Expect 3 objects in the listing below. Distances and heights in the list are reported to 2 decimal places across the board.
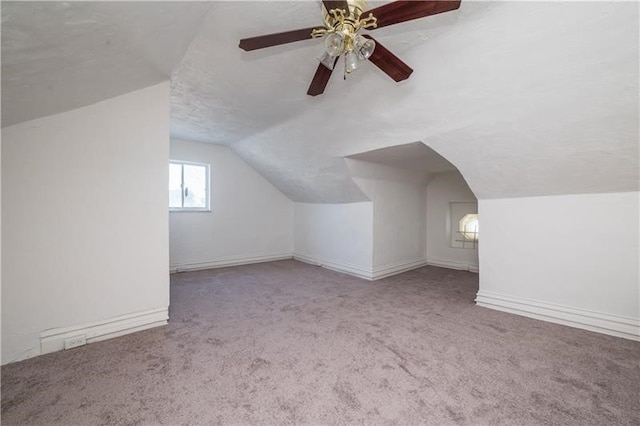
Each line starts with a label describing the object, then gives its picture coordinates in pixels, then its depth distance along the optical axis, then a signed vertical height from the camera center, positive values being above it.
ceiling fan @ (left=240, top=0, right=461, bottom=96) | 1.22 +0.94
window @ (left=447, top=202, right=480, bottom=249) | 4.51 -0.24
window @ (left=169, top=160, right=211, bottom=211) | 4.54 +0.45
